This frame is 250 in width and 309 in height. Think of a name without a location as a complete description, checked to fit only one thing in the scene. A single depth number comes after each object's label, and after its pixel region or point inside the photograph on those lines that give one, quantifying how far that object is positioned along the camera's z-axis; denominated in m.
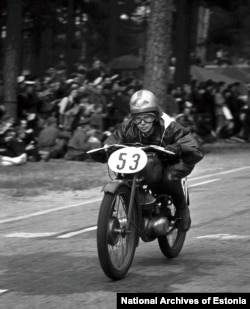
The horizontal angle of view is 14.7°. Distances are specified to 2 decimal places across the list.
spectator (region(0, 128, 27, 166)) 19.23
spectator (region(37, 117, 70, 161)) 20.89
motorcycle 7.70
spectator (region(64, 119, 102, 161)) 20.78
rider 8.28
